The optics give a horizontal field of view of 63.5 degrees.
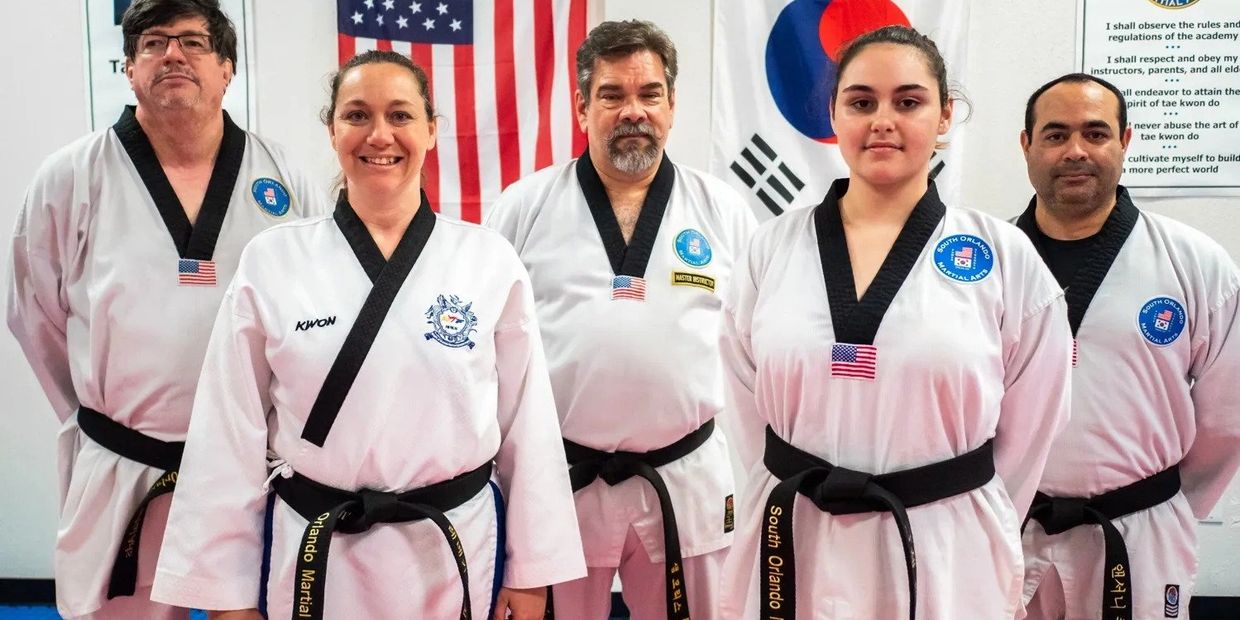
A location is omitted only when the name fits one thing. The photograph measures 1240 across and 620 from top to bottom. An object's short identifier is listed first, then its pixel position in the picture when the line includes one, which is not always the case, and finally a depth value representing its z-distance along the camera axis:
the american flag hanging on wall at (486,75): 3.73
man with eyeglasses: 2.20
